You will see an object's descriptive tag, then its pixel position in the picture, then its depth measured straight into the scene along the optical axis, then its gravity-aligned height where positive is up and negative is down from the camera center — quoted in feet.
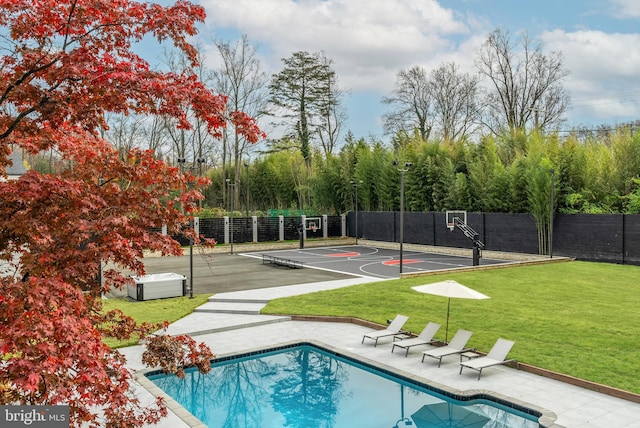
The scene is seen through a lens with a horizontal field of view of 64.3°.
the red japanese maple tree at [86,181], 12.14 +1.04
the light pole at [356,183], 115.41 +6.95
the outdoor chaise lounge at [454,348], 32.78 -9.05
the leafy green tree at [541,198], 81.87 +1.99
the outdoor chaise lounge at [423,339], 35.63 -9.05
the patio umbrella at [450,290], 32.99 -5.23
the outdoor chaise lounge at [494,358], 30.37 -9.06
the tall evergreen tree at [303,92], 151.12 +36.15
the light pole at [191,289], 53.74 -8.08
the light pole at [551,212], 75.74 -0.34
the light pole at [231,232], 102.68 -3.98
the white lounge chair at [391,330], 37.29 -8.88
